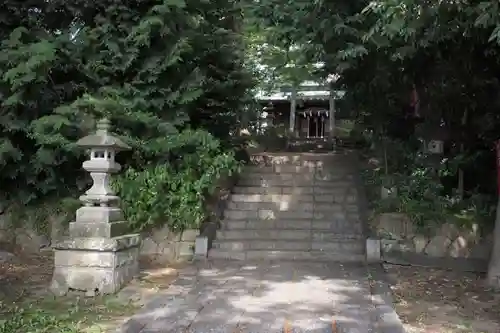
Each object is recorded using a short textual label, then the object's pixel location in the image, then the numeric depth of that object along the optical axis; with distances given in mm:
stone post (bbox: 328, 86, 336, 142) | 20178
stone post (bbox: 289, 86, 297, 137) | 20875
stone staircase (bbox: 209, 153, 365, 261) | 8484
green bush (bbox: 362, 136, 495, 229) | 8109
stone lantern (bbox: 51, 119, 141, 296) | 6176
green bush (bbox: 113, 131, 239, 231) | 8227
